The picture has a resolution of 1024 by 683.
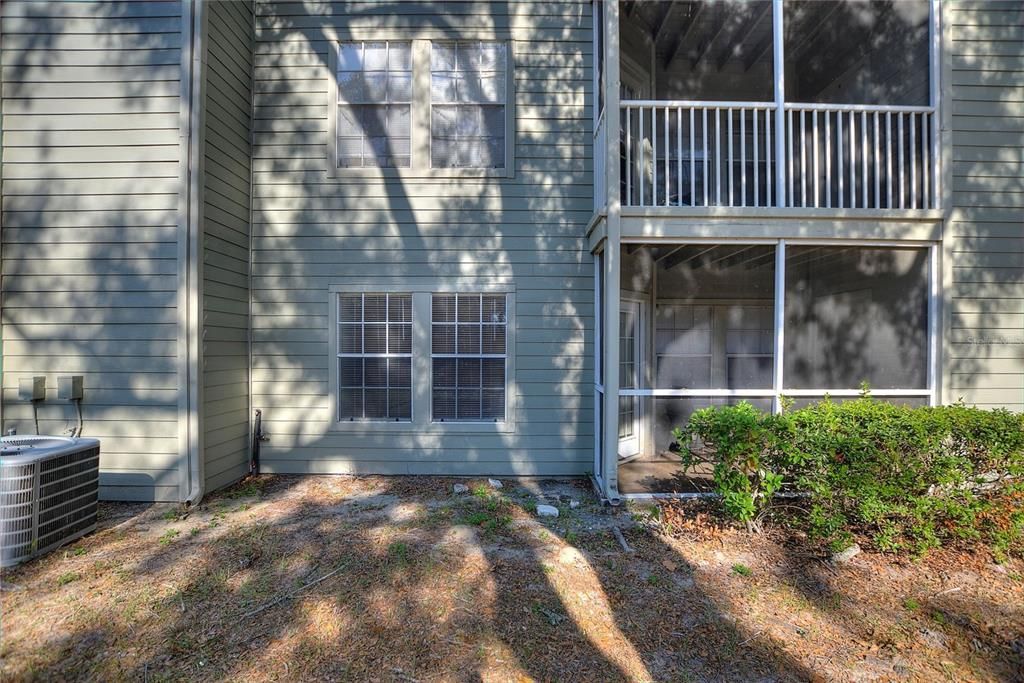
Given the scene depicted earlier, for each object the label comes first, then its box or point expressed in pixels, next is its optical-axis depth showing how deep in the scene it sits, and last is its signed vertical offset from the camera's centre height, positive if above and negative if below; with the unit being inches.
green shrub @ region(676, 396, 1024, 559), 140.1 -38.9
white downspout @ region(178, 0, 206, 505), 180.9 +26.7
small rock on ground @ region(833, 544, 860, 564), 137.8 -61.8
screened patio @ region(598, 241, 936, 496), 192.1 +5.5
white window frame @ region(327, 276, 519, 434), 215.9 -3.6
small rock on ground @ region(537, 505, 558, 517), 173.2 -62.0
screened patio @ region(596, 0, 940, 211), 184.9 +119.7
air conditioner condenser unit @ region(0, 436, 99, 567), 133.4 -45.8
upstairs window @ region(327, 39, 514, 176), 218.7 +109.4
